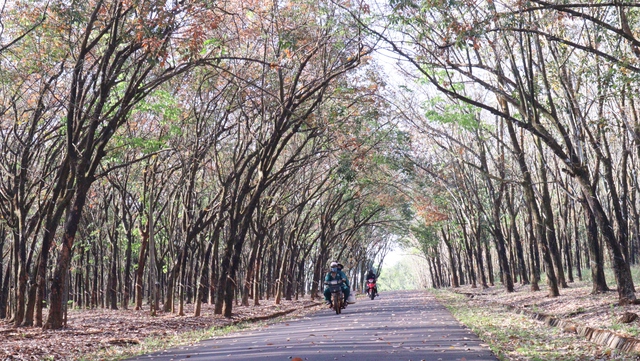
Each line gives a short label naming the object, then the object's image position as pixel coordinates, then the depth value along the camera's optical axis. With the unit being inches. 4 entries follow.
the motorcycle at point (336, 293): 911.0
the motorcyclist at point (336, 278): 917.8
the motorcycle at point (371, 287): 1530.5
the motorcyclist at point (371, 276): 1523.1
